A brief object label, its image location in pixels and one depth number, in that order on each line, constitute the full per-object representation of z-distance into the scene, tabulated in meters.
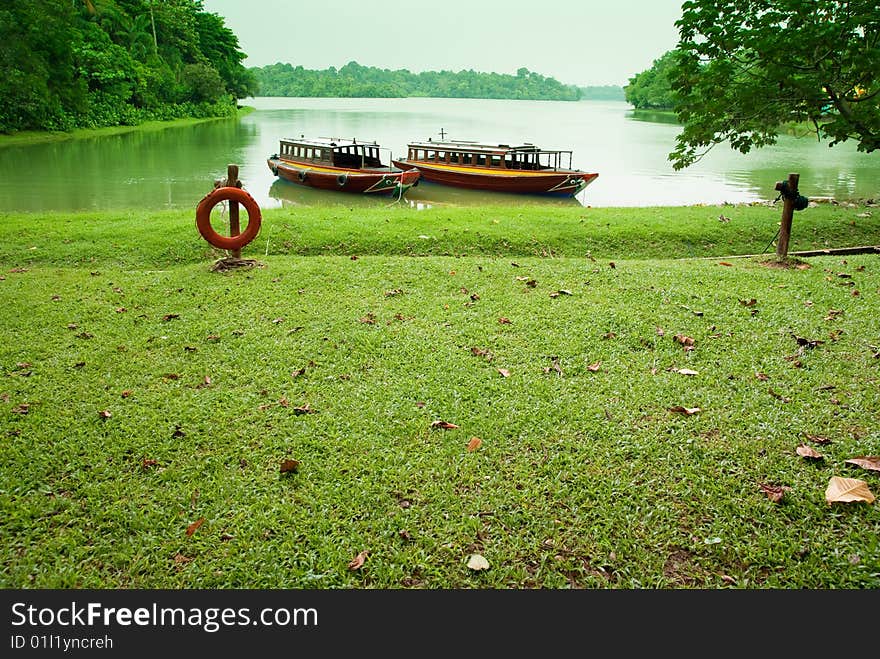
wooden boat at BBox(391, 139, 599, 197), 17.91
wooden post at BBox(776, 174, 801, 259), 7.06
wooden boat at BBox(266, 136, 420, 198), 17.55
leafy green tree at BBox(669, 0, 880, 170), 9.34
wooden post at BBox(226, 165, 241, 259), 7.11
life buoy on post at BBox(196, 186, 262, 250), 6.93
